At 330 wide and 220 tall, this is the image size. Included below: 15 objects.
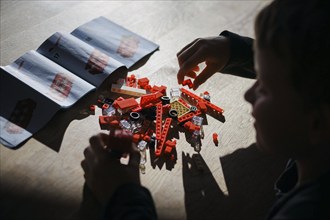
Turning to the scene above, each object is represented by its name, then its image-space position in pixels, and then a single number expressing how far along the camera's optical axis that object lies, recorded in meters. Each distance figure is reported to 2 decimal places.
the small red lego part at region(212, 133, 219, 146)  0.75
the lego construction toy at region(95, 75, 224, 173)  0.72
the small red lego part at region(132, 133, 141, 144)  0.72
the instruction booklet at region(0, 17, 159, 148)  0.71
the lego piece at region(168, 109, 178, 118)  0.78
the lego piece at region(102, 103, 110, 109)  0.78
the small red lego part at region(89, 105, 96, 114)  0.77
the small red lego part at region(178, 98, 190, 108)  0.82
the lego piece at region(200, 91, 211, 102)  0.85
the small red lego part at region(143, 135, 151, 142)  0.72
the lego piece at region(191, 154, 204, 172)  0.69
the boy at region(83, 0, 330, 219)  0.46
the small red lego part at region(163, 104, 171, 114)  0.79
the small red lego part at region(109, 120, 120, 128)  0.74
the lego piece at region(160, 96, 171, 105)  0.81
